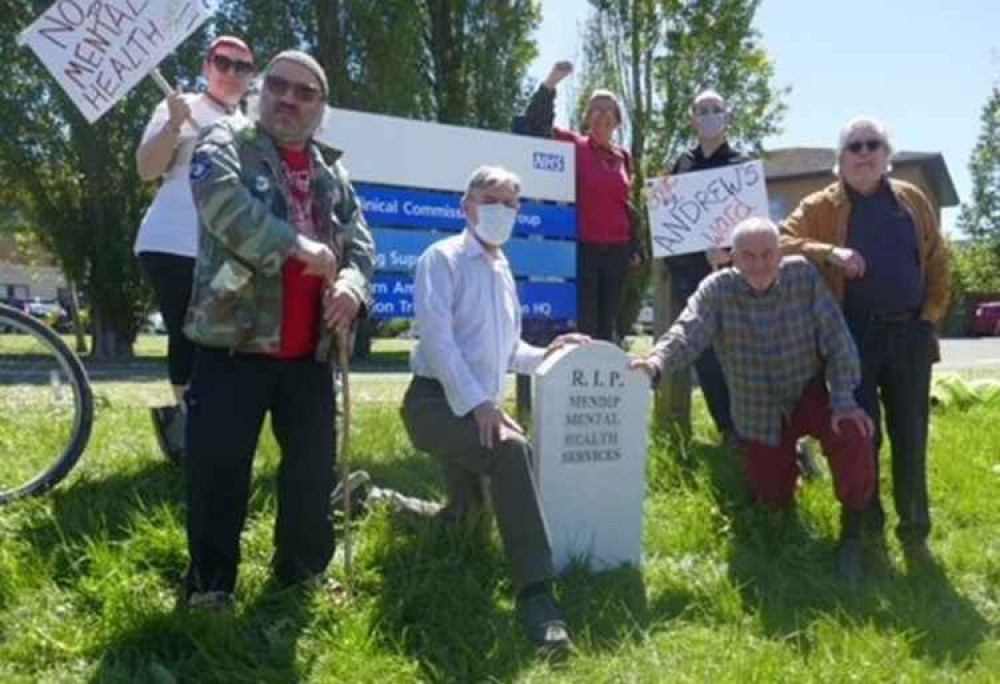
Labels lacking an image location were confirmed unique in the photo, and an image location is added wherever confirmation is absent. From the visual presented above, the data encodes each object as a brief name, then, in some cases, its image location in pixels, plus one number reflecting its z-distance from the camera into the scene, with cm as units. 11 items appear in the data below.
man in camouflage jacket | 349
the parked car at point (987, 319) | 4188
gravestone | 452
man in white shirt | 396
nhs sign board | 567
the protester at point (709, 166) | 611
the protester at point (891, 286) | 490
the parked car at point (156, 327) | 4049
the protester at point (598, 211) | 645
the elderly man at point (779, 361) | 476
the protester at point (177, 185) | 439
